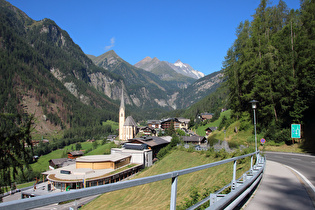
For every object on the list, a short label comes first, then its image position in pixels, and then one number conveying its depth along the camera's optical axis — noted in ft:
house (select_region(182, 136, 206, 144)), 232.94
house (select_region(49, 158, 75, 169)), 251.29
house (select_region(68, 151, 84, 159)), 301.94
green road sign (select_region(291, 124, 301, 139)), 74.95
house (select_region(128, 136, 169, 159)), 199.02
